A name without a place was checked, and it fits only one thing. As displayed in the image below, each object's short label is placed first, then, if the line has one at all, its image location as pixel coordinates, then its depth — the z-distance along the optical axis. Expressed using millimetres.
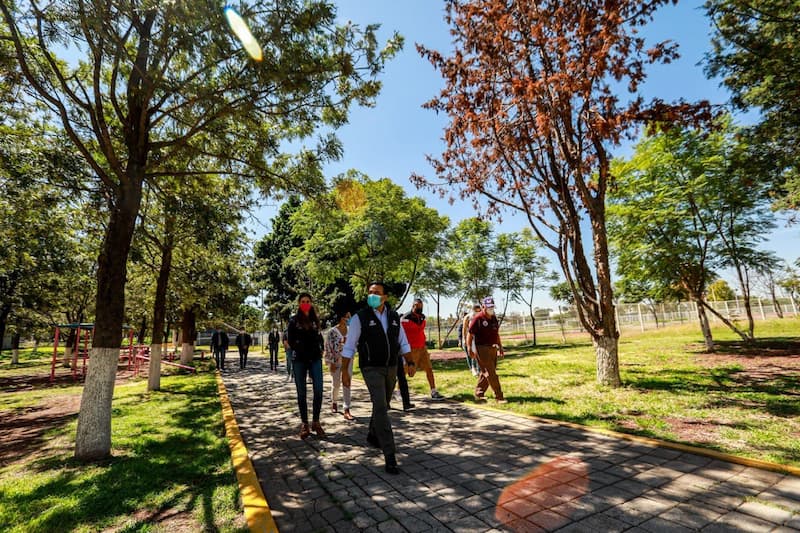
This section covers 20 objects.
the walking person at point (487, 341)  7191
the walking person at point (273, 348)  18641
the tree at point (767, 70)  8789
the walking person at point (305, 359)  5645
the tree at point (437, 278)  22906
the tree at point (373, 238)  17422
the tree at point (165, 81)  5051
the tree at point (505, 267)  26922
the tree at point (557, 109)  7371
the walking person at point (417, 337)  8242
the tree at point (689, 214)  12297
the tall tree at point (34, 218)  7629
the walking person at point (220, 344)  17750
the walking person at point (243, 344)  19350
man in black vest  4059
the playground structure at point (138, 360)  17614
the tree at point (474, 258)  26828
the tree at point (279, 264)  33750
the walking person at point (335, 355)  7699
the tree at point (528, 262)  26750
